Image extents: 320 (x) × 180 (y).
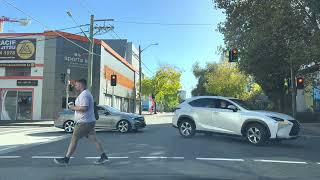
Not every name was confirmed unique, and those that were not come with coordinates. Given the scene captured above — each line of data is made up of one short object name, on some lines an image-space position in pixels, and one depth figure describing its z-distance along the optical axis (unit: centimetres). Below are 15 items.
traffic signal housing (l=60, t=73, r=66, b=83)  1679
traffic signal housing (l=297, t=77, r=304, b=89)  1596
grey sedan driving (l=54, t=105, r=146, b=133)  1127
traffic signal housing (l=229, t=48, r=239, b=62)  1541
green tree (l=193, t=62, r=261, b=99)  3720
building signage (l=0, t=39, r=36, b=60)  2160
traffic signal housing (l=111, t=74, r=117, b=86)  1910
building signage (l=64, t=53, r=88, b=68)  2183
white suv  818
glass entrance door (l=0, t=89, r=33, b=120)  2144
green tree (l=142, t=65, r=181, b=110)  4069
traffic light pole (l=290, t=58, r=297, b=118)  1670
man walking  553
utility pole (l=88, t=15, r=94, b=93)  1758
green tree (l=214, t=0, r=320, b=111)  1325
